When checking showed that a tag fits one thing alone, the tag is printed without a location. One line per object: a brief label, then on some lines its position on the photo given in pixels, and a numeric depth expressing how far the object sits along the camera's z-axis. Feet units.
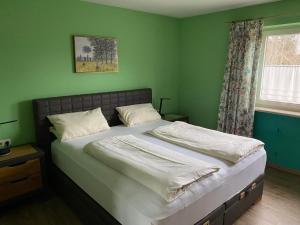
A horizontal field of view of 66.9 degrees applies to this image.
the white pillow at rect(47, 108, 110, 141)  8.84
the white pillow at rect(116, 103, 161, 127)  10.95
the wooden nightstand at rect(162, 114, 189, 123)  13.02
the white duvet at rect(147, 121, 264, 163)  7.19
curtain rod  9.77
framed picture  10.11
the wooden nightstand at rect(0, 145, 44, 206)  7.51
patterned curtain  10.68
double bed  5.13
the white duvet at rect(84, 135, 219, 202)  5.28
